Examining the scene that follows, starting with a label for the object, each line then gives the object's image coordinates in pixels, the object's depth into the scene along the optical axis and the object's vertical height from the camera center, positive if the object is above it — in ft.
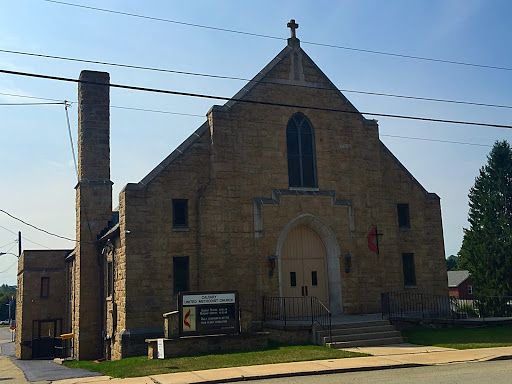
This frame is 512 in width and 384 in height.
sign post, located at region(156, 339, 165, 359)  54.03 -5.77
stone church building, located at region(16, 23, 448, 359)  67.21 +8.95
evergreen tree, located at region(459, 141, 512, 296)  161.99 +14.44
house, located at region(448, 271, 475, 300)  237.66 -3.71
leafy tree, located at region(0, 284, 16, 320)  386.75 -8.27
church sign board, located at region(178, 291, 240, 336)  56.54 -2.59
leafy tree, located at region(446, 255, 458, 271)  418.27 +11.96
